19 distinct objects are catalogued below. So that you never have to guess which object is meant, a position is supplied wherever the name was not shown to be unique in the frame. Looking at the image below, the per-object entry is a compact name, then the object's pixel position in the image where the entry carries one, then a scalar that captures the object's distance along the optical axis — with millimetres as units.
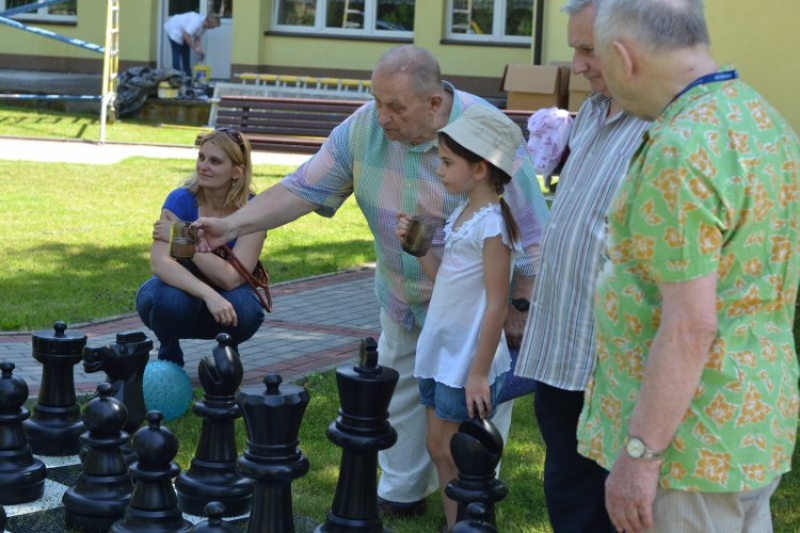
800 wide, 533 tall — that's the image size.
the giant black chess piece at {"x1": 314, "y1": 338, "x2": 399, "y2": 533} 4770
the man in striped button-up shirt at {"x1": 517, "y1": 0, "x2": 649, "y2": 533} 4632
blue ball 7471
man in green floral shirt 3291
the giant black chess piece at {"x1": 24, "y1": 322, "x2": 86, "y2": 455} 6169
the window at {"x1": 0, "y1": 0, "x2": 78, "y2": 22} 34651
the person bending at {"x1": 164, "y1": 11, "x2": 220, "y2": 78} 31208
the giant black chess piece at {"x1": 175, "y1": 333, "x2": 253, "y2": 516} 5570
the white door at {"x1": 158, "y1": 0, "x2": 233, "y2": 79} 33856
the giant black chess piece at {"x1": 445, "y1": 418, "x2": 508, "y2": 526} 4414
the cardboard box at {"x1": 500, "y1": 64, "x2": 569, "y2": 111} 23571
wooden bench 24675
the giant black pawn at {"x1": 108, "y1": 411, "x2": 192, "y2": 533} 4875
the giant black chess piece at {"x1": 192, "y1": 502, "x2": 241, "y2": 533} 4042
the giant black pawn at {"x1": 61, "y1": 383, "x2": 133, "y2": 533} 5291
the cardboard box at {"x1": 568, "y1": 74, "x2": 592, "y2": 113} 22711
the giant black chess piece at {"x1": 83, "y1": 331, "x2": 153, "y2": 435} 6279
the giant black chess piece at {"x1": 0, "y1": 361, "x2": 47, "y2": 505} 5667
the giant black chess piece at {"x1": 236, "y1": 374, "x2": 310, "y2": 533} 4665
